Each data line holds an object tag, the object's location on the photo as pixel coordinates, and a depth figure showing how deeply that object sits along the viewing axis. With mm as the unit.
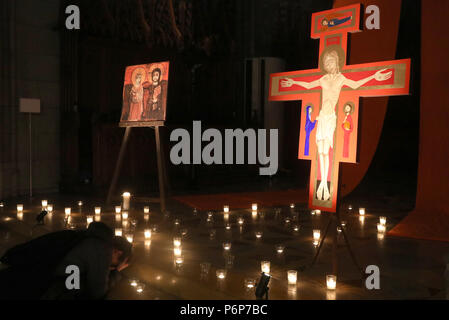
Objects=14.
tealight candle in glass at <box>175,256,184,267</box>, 3869
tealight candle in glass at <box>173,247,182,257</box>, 4116
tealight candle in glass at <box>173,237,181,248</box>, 4191
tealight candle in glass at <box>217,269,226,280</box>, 3447
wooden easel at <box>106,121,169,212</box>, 6367
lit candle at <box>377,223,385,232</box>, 5238
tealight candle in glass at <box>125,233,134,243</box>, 4633
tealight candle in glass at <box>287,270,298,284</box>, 3445
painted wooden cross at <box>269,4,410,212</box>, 3575
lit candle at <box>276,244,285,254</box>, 4238
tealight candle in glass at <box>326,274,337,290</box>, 3371
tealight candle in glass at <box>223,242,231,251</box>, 4302
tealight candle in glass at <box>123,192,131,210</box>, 6270
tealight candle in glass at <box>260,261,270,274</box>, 3608
